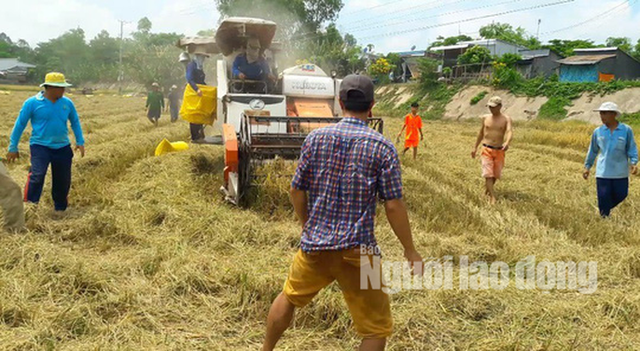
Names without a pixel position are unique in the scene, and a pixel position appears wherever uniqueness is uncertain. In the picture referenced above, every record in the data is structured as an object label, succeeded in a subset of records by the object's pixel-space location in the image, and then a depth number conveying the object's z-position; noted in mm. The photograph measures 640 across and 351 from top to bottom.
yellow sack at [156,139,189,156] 8914
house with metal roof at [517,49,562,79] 37250
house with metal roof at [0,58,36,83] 64750
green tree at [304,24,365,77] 39656
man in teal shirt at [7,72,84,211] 5289
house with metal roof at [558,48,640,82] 32250
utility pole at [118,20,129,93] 53656
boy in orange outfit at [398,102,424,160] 10680
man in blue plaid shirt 2316
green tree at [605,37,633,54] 59059
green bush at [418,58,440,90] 35188
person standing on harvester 7865
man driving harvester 7945
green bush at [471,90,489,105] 29422
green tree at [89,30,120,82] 77812
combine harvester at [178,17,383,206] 5855
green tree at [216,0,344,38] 43594
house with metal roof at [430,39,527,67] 43212
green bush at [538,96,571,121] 23938
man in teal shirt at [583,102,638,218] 5762
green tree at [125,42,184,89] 43406
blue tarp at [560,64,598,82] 32250
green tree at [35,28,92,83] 71669
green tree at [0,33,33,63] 81069
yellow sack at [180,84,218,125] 7859
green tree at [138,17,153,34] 92000
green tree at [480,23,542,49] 57438
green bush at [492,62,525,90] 29320
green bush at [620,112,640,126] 20656
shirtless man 6832
